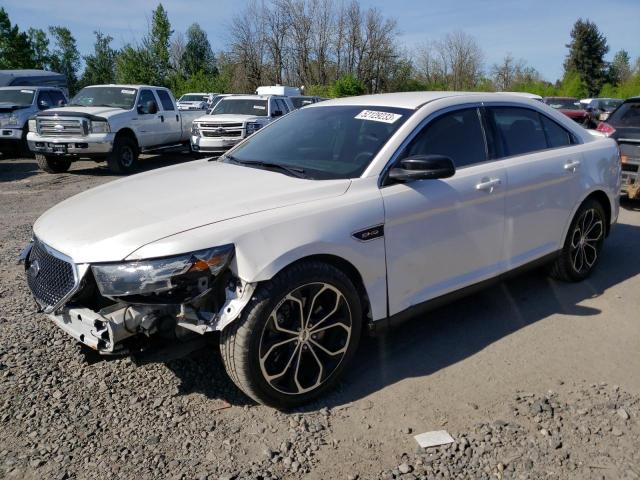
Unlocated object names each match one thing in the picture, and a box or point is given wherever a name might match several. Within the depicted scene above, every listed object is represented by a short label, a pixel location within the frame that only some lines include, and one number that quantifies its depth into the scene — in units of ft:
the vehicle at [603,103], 91.88
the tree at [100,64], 182.70
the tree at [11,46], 168.96
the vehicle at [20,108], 48.11
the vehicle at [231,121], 44.93
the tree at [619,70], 194.12
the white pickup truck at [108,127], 38.73
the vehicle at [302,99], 76.12
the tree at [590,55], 196.03
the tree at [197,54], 189.88
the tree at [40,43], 220.88
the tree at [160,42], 162.50
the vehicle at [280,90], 86.17
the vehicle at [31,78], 67.51
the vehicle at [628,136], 26.66
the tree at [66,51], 224.31
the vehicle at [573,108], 65.44
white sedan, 8.87
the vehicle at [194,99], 92.85
